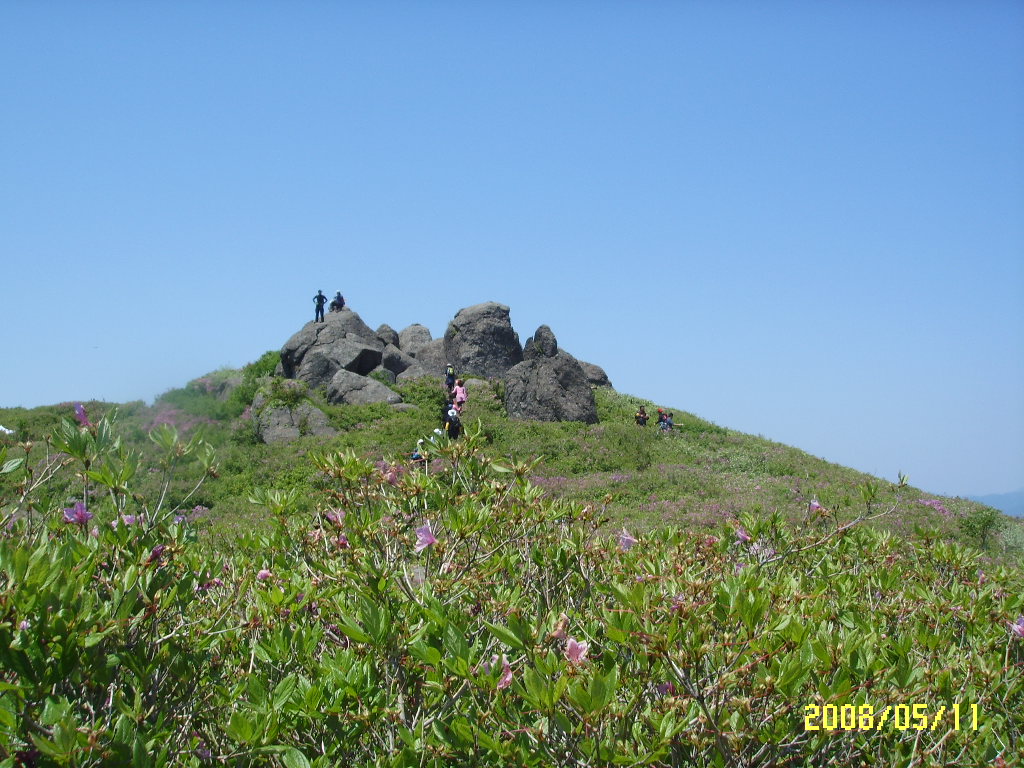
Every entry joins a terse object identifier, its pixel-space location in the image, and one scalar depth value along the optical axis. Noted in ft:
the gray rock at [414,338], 122.93
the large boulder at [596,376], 119.03
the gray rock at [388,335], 122.13
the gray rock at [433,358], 109.09
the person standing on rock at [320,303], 113.19
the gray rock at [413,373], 103.44
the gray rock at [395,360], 105.91
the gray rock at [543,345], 104.22
